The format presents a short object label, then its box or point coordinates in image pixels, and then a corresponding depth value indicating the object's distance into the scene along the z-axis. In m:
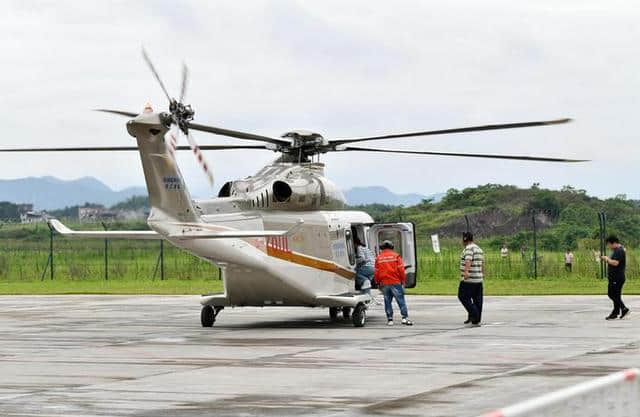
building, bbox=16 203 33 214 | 154.16
